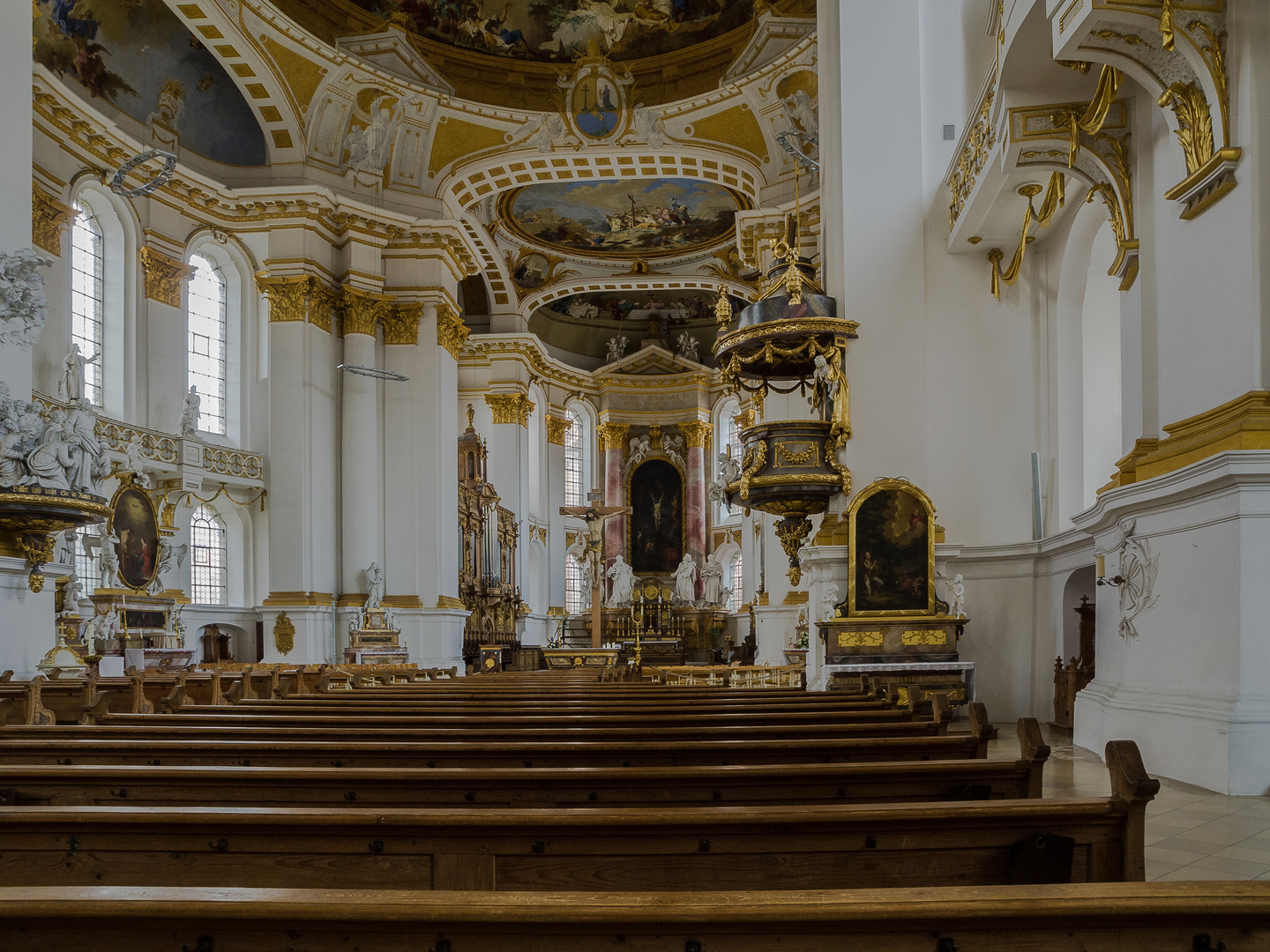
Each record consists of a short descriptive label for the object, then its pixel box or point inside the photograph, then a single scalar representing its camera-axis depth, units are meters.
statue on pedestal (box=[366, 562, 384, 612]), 19.31
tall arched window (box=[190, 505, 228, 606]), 18.25
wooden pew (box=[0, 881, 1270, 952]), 1.74
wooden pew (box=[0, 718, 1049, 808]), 3.25
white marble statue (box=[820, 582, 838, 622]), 10.46
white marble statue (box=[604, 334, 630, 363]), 32.28
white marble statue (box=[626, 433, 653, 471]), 31.89
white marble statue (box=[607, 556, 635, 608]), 29.89
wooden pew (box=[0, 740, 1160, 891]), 2.52
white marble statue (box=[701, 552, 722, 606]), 30.11
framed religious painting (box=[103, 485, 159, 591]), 15.65
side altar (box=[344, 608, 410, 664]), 17.98
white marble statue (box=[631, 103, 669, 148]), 21.20
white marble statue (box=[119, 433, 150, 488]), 16.01
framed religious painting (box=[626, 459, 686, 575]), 31.28
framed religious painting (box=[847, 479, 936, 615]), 10.12
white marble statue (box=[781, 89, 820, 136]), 19.41
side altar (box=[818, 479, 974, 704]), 9.81
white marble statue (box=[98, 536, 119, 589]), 14.77
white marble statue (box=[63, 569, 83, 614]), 12.84
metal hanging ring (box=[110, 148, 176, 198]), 13.68
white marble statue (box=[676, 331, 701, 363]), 31.89
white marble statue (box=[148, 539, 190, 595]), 16.11
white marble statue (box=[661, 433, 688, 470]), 31.73
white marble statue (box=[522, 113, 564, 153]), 21.25
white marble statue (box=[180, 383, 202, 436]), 17.22
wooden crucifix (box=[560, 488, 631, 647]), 23.30
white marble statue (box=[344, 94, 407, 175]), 20.09
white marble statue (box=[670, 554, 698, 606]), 29.97
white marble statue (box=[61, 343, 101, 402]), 14.14
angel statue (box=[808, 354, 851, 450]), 11.35
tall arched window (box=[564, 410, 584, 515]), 32.12
